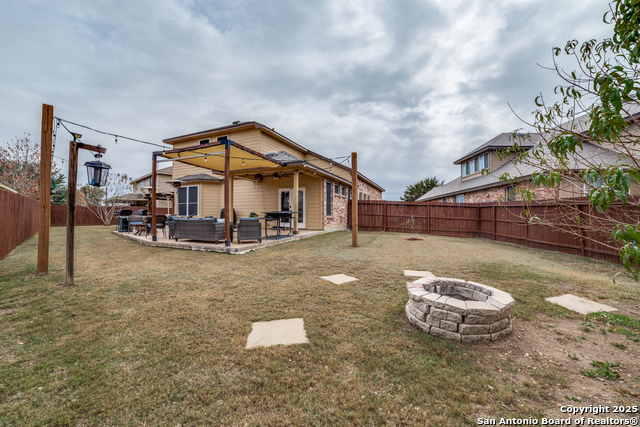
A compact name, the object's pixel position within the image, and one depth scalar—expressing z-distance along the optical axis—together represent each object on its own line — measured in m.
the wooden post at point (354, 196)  7.84
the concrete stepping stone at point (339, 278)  4.08
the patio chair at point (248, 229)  7.39
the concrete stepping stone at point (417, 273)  4.43
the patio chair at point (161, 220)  10.13
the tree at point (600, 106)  1.11
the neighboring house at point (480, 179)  12.35
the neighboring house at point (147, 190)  19.09
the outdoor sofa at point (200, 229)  7.39
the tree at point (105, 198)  20.03
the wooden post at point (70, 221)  3.77
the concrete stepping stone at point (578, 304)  3.01
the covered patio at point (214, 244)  6.73
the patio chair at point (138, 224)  10.06
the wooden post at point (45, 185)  4.13
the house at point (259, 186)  11.54
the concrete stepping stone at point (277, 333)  2.22
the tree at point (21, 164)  14.20
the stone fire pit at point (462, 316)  2.25
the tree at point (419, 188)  35.09
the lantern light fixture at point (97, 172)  4.59
